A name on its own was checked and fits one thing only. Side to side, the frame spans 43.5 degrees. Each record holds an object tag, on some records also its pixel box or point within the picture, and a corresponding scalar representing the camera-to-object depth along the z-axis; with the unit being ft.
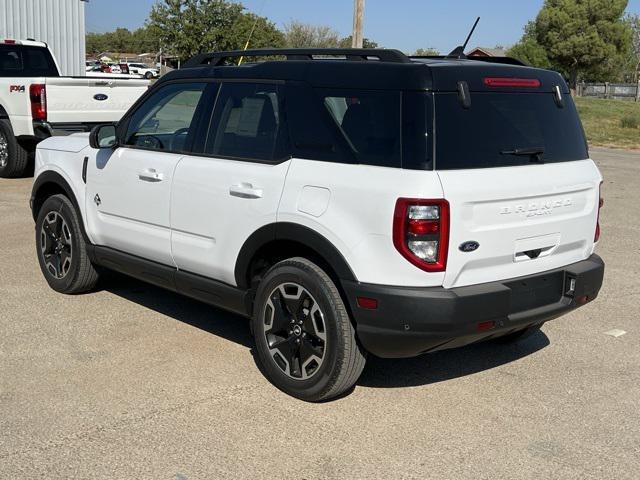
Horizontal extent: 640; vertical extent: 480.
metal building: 76.48
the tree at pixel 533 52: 215.72
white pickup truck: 36.83
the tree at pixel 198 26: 129.18
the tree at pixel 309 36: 151.38
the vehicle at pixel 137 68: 208.64
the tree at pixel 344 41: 156.67
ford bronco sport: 12.74
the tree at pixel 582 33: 209.05
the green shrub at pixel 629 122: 99.71
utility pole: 48.85
